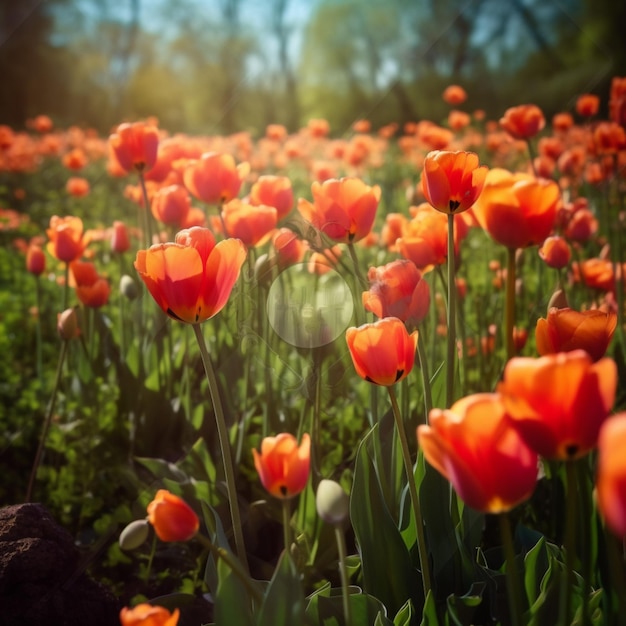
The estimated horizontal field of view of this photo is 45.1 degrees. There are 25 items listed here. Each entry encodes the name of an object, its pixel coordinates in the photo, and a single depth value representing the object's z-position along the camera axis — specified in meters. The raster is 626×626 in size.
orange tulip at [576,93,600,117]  2.34
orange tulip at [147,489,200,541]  0.67
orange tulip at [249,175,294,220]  1.38
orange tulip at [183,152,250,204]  1.40
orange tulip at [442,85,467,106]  3.45
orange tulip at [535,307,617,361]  0.76
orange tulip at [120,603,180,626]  0.63
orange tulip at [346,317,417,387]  0.78
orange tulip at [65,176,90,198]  2.70
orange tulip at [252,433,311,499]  0.71
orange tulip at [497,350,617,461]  0.53
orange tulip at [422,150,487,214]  0.91
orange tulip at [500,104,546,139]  1.73
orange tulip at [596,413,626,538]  0.42
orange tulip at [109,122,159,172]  1.58
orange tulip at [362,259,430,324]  0.93
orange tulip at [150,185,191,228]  1.55
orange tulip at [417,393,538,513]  0.55
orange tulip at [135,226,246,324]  0.79
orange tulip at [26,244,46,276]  1.72
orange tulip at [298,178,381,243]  1.10
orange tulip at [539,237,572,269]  1.31
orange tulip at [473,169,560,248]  0.93
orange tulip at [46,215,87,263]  1.55
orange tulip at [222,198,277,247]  1.28
